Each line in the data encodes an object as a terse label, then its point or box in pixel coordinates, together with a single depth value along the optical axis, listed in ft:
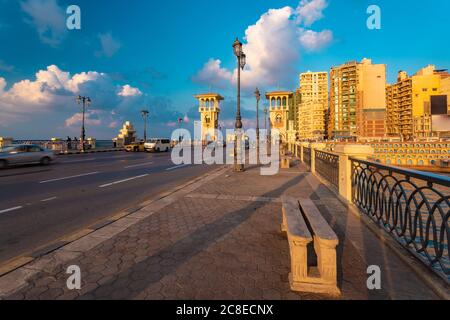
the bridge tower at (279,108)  259.08
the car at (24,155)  48.55
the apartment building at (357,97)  354.74
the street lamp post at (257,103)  77.42
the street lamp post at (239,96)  43.42
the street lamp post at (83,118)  106.45
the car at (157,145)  116.16
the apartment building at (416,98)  308.60
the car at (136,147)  121.19
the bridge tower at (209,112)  295.89
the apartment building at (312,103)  455.22
